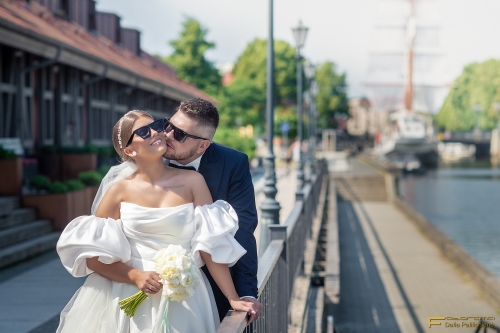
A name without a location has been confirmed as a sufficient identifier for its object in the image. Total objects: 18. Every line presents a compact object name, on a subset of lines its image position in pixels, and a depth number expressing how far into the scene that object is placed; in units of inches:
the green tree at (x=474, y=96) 4227.4
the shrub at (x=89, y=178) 551.8
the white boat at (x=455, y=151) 5265.8
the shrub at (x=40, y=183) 480.4
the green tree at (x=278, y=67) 3735.2
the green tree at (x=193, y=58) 2603.3
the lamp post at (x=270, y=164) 360.5
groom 141.0
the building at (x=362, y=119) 7687.0
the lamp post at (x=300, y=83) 694.5
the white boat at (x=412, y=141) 3432.6
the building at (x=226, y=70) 4681.6
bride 135.4
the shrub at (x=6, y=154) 460.4
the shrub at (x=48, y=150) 614.5
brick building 563.2
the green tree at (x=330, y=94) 4517.7
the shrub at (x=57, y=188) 482.3
